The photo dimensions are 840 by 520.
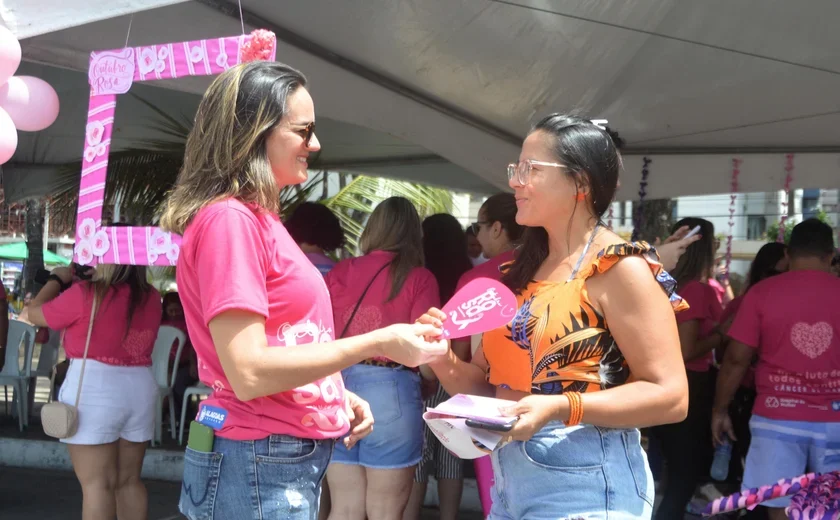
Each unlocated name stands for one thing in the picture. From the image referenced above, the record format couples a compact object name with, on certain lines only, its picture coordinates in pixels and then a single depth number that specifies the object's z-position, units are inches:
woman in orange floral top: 71.0
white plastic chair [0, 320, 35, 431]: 282.7
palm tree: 271.7
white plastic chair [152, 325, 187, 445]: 274.4
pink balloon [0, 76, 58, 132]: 114.3
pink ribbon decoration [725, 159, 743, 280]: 212.7
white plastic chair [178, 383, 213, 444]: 264.2
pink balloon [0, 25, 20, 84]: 100.6
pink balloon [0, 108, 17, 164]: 102.4
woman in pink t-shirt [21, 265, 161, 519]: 149.8
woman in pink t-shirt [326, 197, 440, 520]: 141.9
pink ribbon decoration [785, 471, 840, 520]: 117.6
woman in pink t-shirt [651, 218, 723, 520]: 176.6
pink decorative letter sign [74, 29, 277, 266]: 112.8
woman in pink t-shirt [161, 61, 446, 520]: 62.3
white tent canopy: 152.3
